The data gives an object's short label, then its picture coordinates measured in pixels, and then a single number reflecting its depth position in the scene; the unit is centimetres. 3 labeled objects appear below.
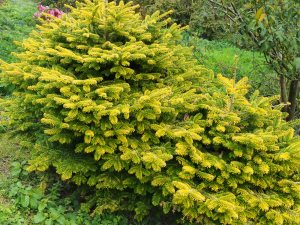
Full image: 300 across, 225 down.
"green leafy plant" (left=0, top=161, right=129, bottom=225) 354
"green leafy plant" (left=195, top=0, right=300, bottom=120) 395
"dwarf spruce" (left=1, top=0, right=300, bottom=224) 325
